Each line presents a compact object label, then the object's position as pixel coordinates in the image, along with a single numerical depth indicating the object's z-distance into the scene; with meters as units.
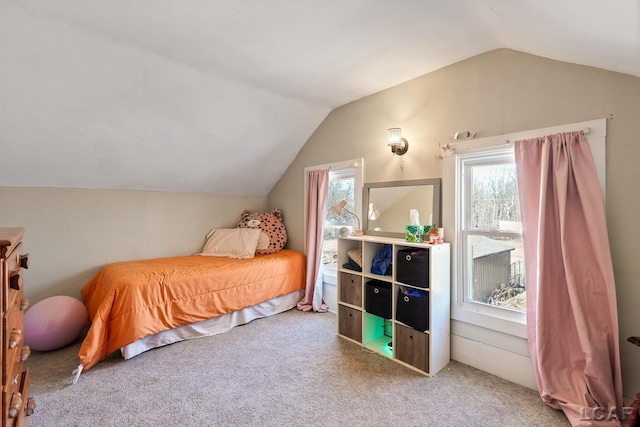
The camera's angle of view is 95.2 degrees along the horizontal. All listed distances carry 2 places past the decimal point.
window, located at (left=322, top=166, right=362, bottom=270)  3.18
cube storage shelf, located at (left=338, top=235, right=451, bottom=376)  2.20
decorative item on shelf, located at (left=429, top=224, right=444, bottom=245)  2.30
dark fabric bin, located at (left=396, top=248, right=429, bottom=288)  2.21
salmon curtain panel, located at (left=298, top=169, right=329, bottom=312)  3.45
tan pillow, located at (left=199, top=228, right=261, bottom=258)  3.54
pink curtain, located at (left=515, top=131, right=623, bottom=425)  1.65
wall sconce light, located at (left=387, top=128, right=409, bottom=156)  2.59
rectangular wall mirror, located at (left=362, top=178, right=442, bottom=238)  2.50
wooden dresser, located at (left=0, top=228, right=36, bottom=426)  0.93
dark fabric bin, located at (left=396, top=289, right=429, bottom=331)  2.20
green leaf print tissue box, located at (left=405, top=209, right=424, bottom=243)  2.40
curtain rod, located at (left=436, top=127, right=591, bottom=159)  2.11
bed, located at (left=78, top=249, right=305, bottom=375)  2.28
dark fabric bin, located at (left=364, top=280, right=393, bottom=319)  2.46
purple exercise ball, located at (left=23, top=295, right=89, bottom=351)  2.32
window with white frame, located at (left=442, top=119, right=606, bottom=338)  2.14
